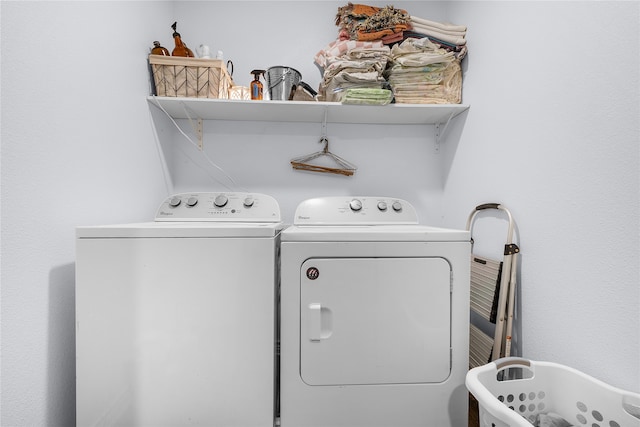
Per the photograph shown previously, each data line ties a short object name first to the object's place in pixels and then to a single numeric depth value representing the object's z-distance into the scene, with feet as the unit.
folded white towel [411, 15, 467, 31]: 5.39
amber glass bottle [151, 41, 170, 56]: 5.10
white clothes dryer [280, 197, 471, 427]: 3.34
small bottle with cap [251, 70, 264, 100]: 5.39
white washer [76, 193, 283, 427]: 3.16
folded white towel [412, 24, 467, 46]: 5.36
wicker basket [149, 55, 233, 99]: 5.11
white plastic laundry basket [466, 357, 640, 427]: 2.56
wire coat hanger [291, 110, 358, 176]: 6.30
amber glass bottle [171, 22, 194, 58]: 5.30
